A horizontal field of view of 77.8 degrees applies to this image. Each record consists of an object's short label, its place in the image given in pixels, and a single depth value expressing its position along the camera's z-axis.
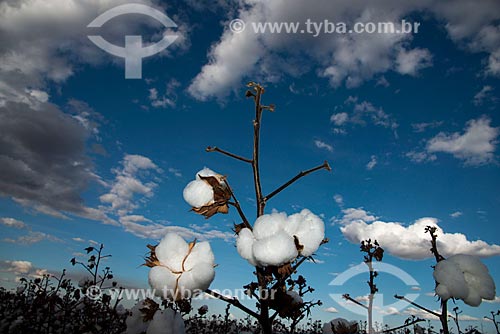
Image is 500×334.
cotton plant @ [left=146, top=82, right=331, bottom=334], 0.31
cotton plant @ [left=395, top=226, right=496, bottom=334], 0.45
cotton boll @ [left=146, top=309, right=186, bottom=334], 0.39
